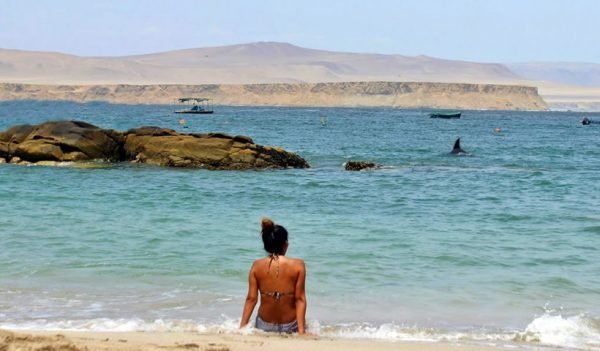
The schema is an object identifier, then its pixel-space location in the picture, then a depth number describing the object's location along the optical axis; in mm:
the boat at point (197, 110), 140938
